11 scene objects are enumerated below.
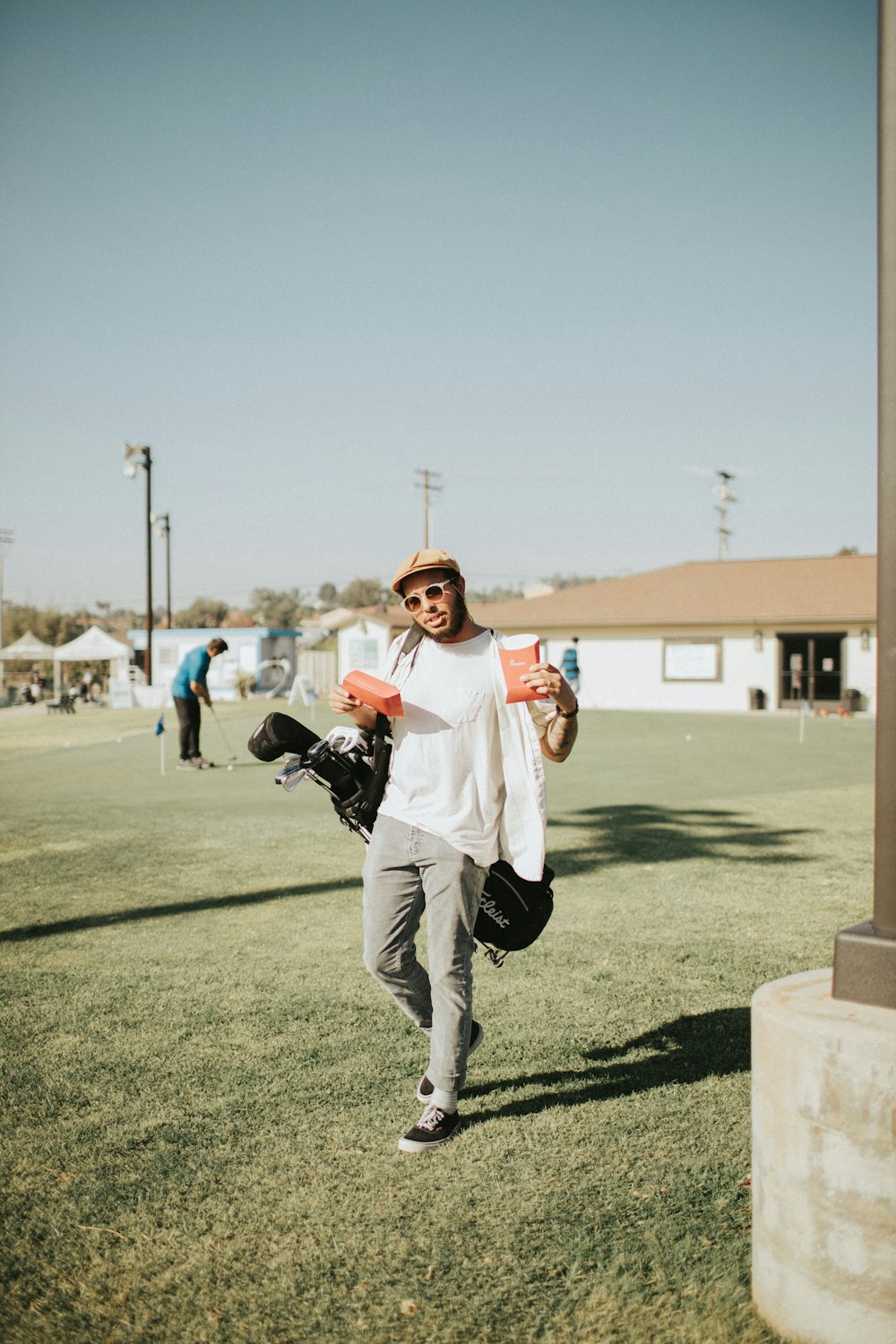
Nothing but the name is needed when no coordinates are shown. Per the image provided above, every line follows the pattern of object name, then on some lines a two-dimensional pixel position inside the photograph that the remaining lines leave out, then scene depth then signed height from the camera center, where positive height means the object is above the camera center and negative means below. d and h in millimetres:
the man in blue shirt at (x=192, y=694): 14820 -229
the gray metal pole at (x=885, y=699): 2559 -48
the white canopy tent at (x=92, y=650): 45188 +1258
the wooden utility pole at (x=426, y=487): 57344 +10425
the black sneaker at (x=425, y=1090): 3936 -1530
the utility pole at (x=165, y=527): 52166 +7811
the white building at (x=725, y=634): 33375 +1482
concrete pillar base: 2375 -1131
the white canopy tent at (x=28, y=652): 49281 +1208
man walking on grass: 3682 -453
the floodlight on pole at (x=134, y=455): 31653 +6848
